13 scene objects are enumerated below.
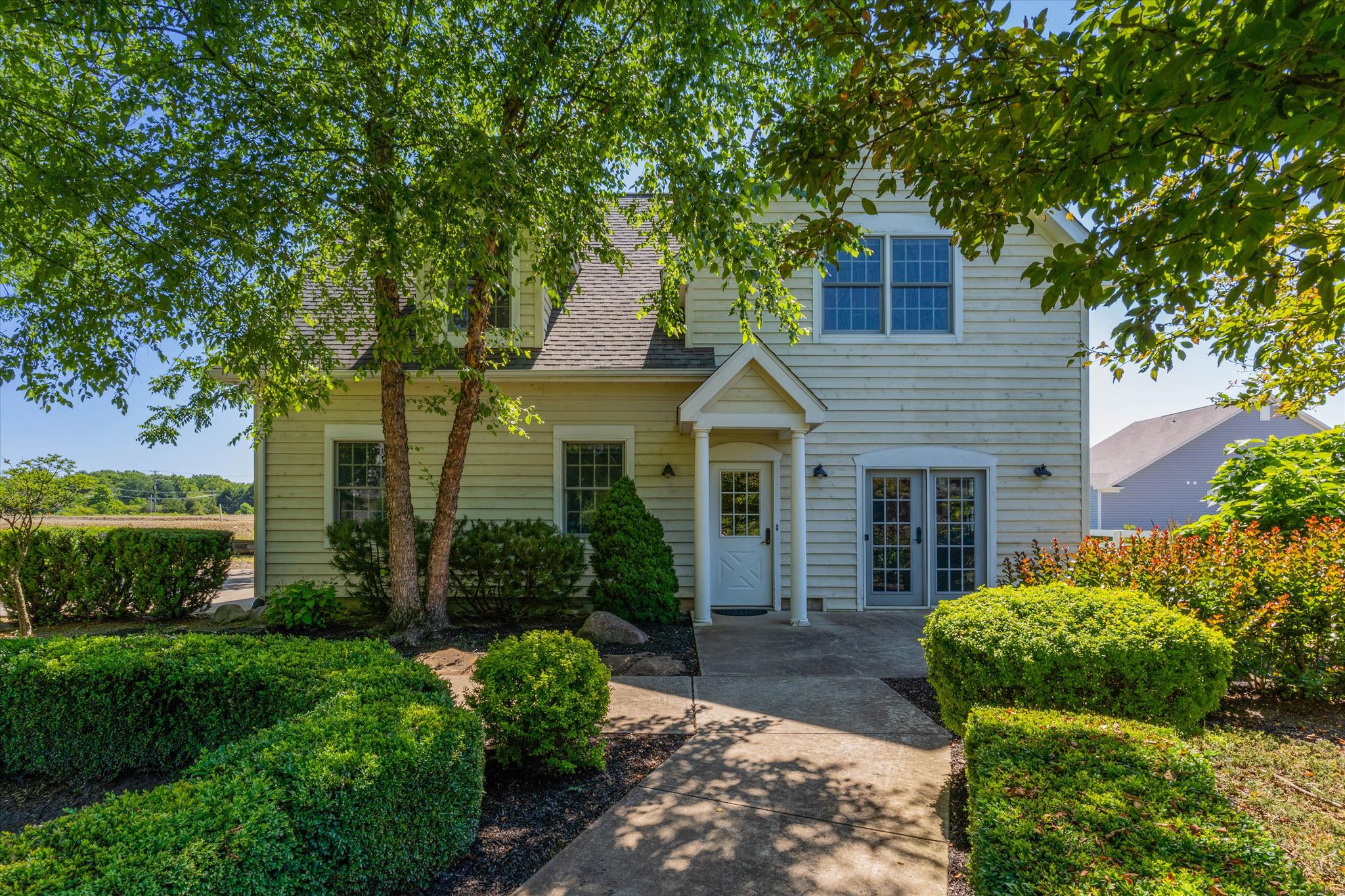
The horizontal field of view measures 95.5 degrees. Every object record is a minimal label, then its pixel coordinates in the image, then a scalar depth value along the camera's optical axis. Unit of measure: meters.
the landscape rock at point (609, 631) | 7.04
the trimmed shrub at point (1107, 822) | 1.98
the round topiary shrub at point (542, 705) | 3.63
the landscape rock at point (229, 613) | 8.31
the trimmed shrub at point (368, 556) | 8.26
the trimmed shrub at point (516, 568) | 8.16
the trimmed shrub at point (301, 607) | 7.76
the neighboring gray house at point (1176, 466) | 23.16
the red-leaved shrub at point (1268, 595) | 4.85
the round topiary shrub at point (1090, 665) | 3.70
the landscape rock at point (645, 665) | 6.12
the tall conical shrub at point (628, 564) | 7.92
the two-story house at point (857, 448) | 9.18
